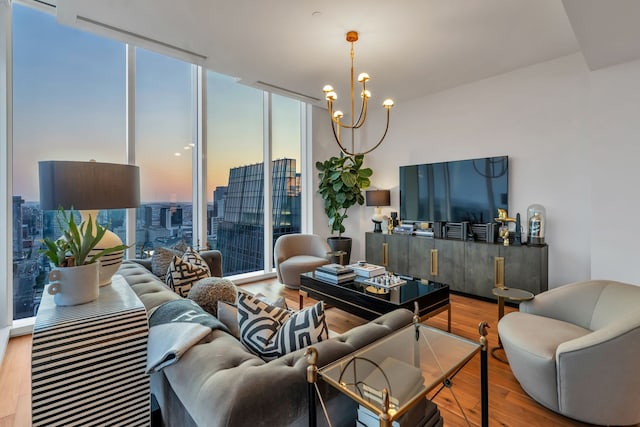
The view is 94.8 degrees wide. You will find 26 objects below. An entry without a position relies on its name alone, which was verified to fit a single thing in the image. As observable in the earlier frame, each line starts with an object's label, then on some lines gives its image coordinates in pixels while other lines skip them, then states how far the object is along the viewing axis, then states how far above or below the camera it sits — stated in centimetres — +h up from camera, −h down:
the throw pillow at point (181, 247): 277 -36
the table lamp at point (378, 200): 488 +15
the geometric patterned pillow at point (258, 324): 115 -47
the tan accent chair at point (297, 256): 391 -68
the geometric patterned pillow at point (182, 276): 199 -46
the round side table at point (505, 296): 223 -68
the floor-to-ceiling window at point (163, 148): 357 +79
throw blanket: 109 -49
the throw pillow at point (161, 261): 241 -43
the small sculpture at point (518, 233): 353 -30
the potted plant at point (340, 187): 494 +37
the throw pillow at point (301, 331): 114 -48
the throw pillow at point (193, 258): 224 -38
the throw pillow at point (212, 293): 164 -48
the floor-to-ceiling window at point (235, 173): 423 +55
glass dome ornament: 343 -19
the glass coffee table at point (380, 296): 237 -75
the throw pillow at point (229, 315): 138 -51
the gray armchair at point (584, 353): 150 -81
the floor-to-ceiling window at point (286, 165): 493 +76
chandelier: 286 +120
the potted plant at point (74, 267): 125 -25
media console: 328 -69
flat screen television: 382 +26
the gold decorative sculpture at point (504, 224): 351 -20
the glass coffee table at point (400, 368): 93 -63
